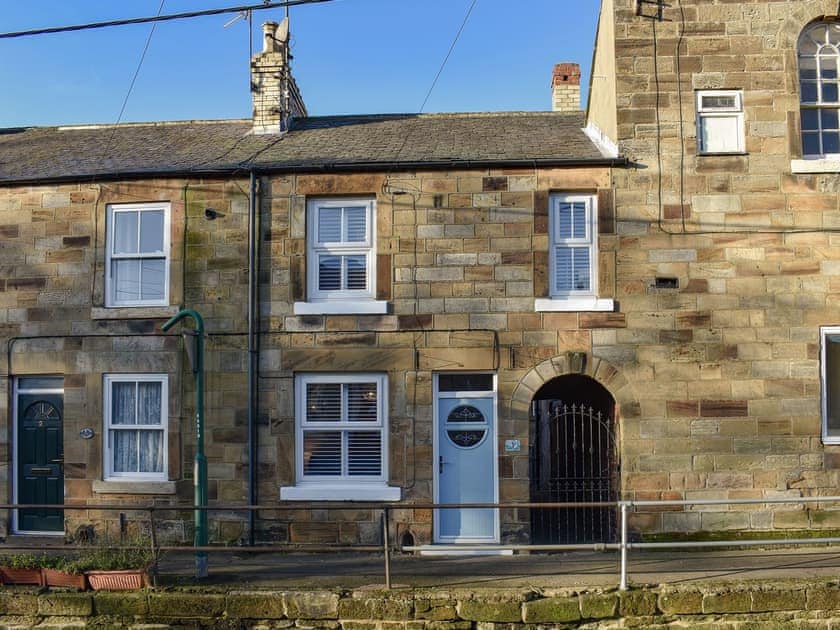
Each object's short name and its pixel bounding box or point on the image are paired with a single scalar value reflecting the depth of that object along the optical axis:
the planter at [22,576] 8.88
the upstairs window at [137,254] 11.86
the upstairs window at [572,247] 11.34
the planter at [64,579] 8.74
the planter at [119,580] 8.71
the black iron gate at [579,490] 11.48
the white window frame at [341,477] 11.16
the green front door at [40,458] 11.94
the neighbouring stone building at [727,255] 10.88
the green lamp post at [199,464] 9.48
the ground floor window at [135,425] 11.67
